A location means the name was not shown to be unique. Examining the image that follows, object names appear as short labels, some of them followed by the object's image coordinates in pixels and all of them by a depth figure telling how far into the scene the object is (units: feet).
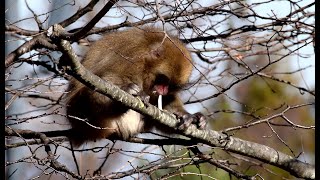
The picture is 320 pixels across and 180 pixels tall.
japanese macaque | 39.52
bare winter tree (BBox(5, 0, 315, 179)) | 31.53
